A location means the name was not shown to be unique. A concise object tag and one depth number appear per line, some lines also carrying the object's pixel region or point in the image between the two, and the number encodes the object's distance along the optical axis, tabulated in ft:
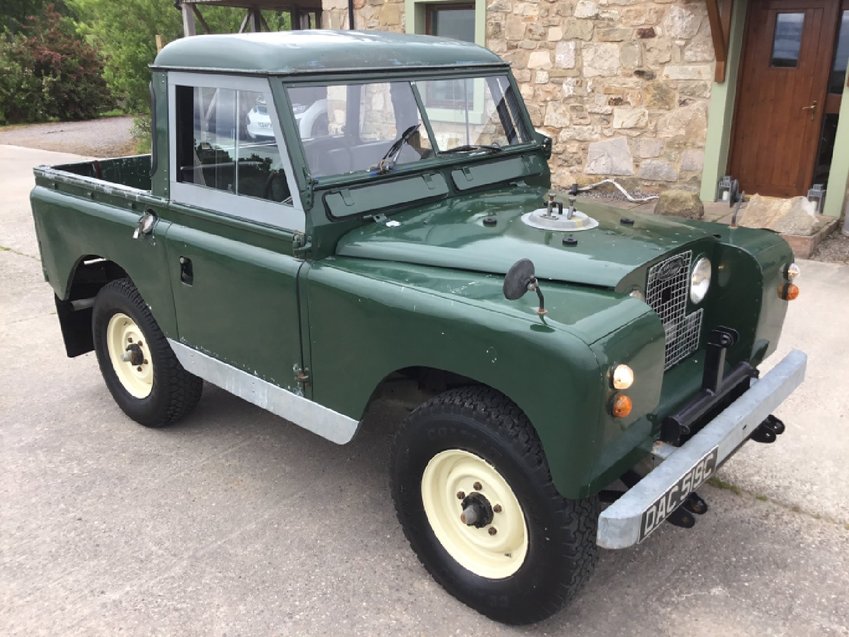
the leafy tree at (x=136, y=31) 51.16
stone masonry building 24.40
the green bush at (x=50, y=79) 67.41
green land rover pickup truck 7.79
